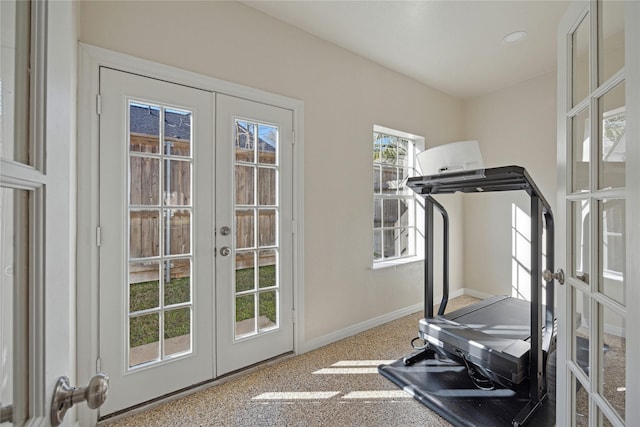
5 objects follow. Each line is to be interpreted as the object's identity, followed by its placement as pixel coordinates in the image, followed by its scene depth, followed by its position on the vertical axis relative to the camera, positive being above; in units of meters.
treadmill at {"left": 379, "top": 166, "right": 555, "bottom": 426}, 1.74 -0.86
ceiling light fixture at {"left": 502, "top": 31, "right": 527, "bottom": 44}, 2.64 +1.63
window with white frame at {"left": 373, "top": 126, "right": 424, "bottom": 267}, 3.41 +0.16
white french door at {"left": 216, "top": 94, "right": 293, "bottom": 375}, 2.16 -0.14
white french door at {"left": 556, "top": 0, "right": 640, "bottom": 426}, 0.80 +0.01
